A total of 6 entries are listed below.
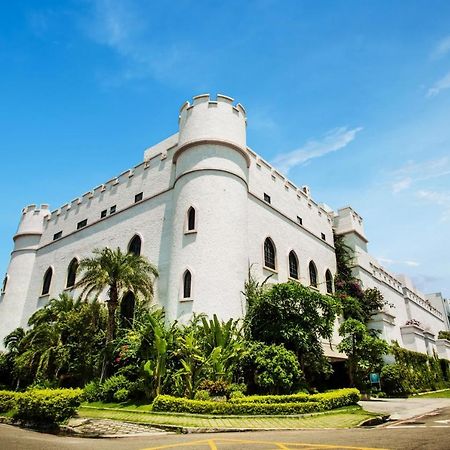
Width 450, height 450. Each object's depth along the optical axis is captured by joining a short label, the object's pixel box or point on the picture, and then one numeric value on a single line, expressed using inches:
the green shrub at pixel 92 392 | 642.2
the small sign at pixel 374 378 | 838.2
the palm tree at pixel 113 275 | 700.0
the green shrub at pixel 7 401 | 546.9
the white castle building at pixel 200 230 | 723.4
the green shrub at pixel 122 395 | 602.9
